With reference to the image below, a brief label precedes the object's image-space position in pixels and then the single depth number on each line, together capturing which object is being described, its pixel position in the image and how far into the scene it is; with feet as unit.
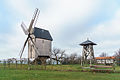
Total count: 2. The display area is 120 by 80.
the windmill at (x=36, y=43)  87.59
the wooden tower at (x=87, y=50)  79.53
